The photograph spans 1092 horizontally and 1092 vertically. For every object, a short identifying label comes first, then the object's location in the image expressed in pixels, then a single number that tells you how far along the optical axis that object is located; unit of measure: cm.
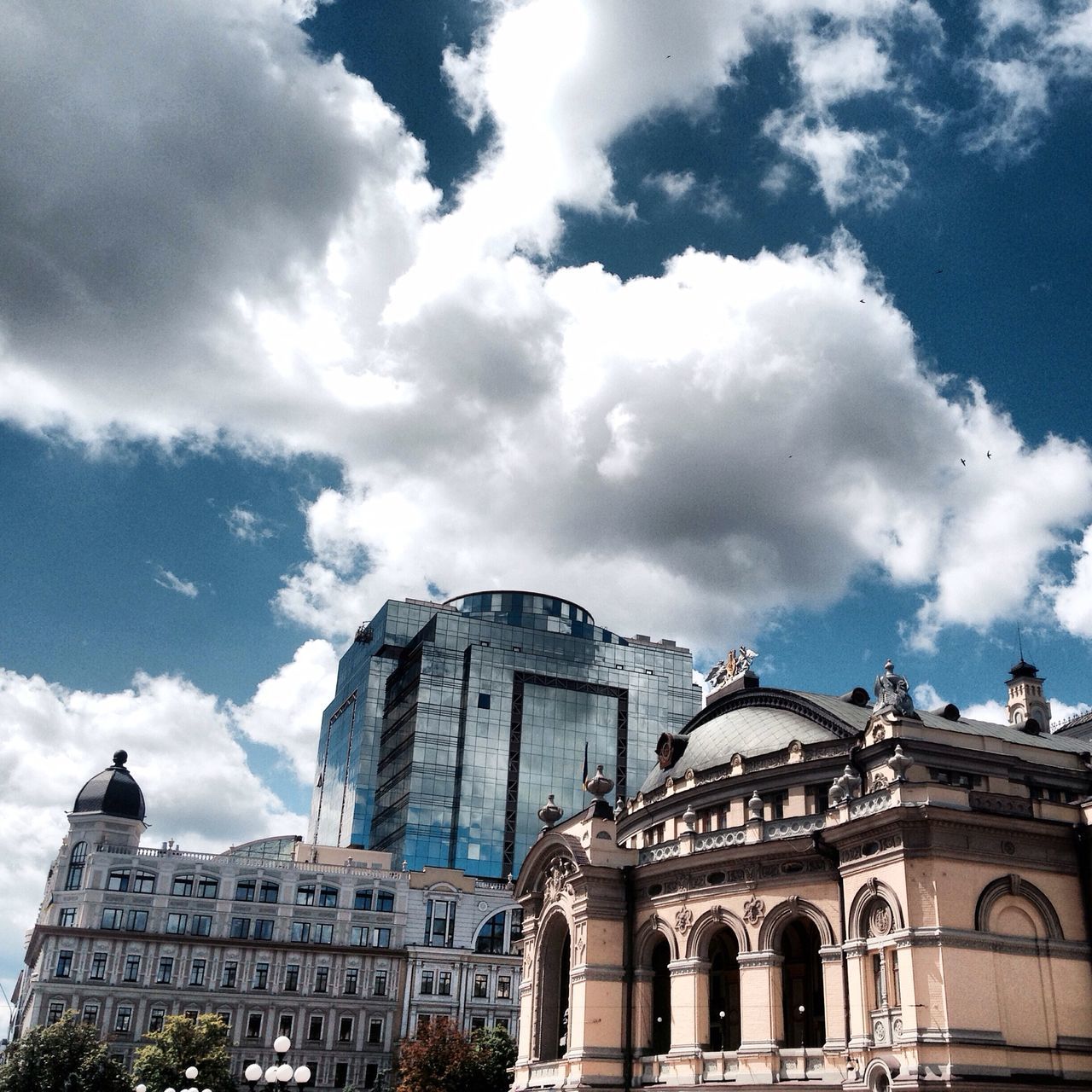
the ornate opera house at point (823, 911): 3631
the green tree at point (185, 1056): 6731
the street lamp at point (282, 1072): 2980
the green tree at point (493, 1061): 6762
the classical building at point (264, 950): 8088
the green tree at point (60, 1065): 6669
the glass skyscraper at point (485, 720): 12175
